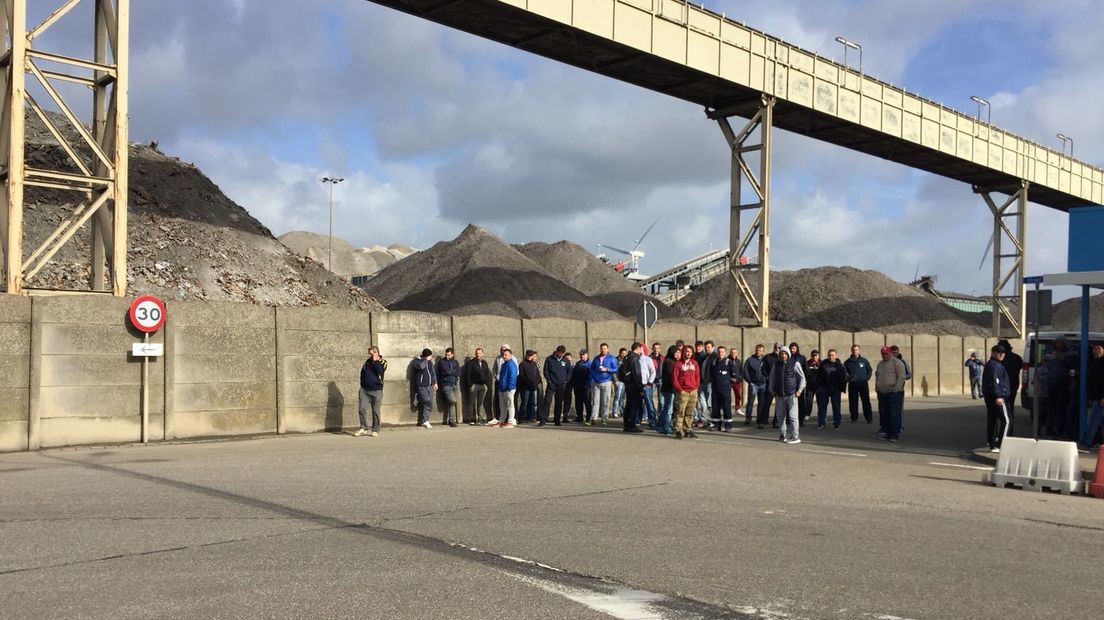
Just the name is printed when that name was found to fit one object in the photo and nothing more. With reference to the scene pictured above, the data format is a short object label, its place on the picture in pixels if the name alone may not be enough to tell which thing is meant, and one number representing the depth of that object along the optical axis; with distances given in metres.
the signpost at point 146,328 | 15.31
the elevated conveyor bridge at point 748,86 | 27.78
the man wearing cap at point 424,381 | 19.06
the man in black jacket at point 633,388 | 18.45
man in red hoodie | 17.06
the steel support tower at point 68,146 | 17.11
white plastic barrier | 11.48
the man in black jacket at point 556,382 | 20.64
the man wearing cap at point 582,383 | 20.97
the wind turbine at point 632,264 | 109.84
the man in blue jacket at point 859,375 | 20.11
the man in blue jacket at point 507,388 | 20.00
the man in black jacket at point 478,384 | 20.27
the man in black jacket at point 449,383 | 19.67
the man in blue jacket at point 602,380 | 20.52
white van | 19.91
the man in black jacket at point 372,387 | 17.67
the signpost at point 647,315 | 22.36
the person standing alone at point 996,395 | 15.48
